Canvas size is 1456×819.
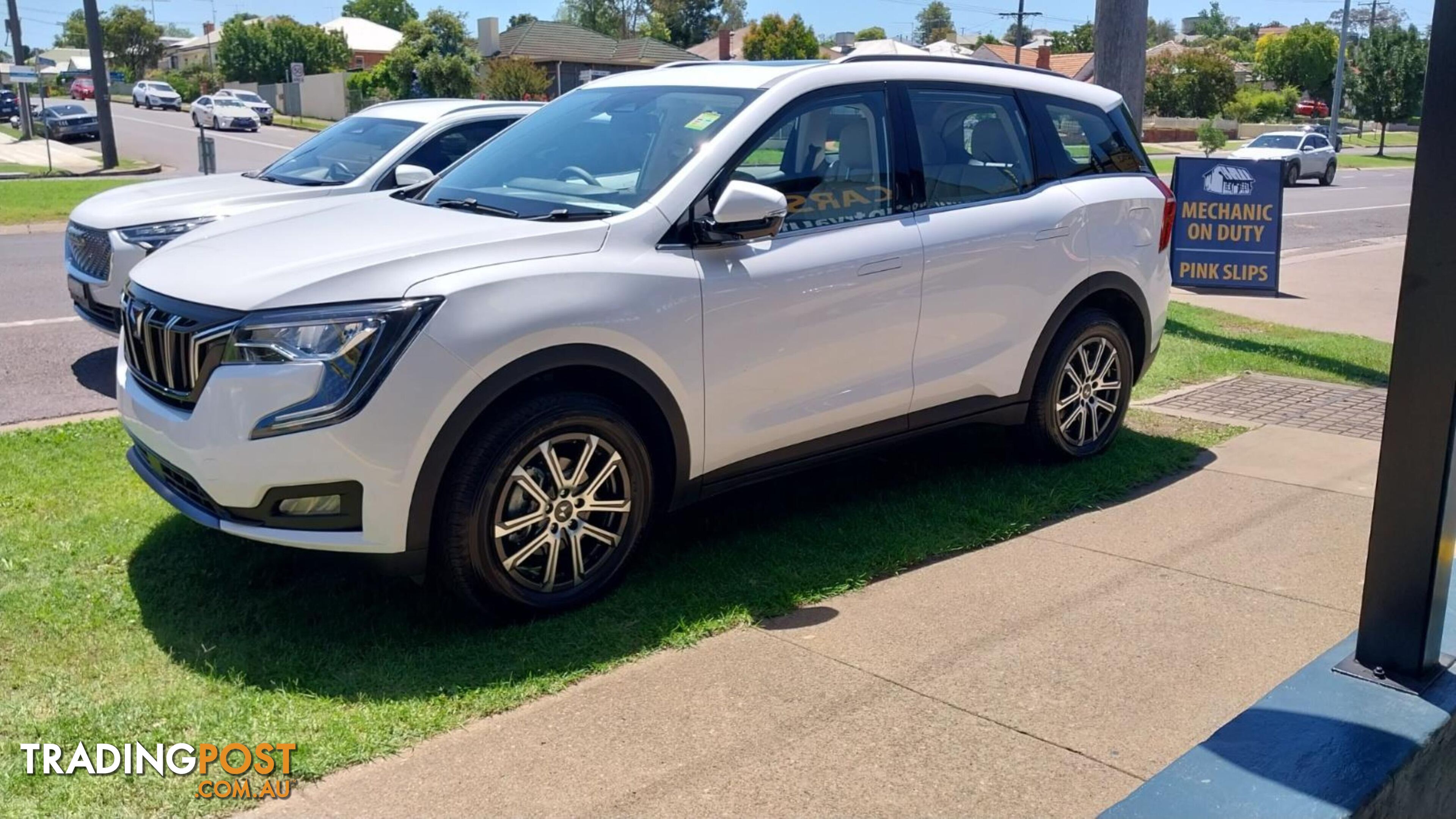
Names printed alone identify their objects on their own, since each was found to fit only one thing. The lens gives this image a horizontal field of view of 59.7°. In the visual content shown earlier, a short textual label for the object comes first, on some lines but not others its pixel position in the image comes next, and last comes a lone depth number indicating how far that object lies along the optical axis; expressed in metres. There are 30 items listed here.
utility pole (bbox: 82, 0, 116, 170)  24.44
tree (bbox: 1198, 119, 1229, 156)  42.97
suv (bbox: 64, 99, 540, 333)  7.71
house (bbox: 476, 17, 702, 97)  60.81
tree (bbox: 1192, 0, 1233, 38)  168.12
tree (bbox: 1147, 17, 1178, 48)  158.12
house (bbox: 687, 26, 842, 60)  62.53
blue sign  12.38
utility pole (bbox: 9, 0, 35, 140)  35.81
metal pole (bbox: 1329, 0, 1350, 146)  46.31
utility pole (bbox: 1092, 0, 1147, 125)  10.46
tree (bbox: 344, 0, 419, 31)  138.38
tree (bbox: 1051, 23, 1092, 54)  102.31
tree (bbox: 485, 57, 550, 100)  45.53
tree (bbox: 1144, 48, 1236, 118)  64.69
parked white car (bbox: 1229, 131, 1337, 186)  33.41
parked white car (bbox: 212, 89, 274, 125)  53.88
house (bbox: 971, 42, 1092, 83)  56.34
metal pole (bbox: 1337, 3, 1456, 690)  2.83
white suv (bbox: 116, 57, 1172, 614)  3.94
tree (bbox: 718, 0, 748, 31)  109.44
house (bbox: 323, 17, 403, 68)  90.56
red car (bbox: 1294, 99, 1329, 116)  74.81
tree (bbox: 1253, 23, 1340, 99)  83.00
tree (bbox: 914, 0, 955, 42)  152.12
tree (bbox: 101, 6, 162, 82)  108.06
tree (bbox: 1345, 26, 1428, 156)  53.28
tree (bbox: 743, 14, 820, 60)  65.38
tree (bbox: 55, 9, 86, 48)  139.75
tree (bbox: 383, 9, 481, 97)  52.06
